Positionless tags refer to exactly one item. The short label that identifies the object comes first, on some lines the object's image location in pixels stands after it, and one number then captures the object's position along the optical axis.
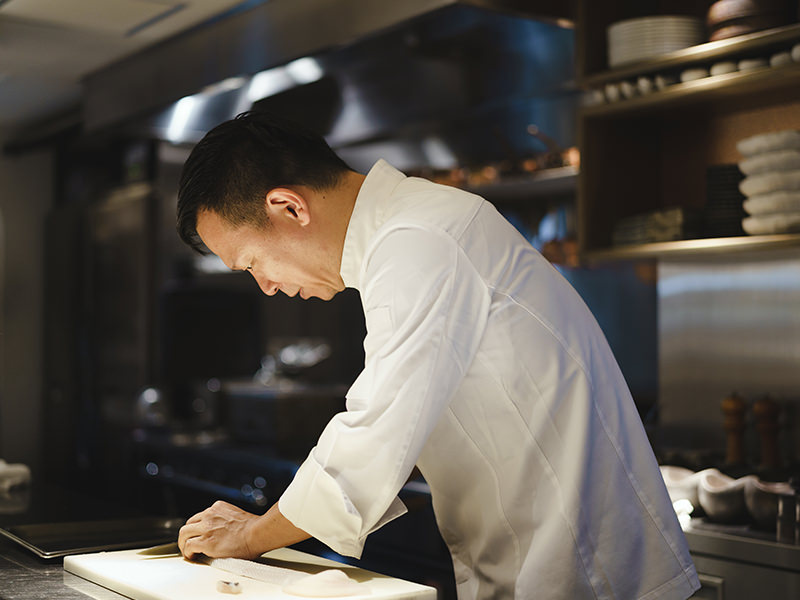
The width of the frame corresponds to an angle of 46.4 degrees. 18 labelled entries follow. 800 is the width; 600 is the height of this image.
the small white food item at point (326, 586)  1.19
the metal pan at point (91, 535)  1.57
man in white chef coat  1.21
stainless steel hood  2.81
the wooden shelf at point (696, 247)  2.23
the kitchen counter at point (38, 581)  1.33
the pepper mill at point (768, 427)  2.46
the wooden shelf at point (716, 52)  2.22
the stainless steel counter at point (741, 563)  1.96
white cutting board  1.22
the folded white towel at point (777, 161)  2.24
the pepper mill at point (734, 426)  2.53
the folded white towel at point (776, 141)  2.24
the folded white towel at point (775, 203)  2.22
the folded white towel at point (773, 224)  2.22
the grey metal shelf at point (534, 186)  3.55
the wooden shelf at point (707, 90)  2.28
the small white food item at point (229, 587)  1.20
